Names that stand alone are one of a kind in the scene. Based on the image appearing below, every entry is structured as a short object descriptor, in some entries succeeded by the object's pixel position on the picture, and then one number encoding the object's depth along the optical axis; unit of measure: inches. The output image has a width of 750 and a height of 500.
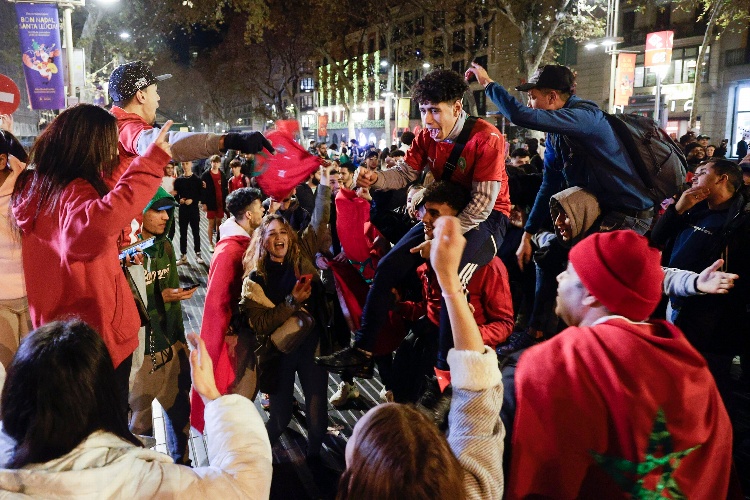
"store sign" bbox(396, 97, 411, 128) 1106.3
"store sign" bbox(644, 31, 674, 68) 676.7
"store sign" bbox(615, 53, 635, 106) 693.9
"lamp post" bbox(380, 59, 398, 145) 1264.8
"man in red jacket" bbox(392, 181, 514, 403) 147.0
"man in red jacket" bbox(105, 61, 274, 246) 109.0
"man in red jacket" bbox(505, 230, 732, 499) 66.8
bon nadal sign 442.6
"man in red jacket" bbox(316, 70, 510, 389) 143.8
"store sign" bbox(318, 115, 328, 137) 1664.2
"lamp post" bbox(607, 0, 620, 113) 578.2
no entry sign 250.5
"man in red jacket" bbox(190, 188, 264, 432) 160.6
